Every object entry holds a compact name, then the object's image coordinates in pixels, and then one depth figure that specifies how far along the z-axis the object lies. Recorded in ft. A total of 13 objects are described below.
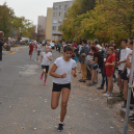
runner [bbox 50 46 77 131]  16.19
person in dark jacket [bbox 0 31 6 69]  34.06
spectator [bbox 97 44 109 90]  31.38
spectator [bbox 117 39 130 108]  23.44
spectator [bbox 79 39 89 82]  37.29
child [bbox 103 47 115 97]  27.40
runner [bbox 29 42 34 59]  77.40
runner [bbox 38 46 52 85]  33.72
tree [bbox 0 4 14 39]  107.96
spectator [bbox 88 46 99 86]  32.94
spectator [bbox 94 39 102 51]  33.61
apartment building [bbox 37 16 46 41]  381.81
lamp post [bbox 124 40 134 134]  15.55
